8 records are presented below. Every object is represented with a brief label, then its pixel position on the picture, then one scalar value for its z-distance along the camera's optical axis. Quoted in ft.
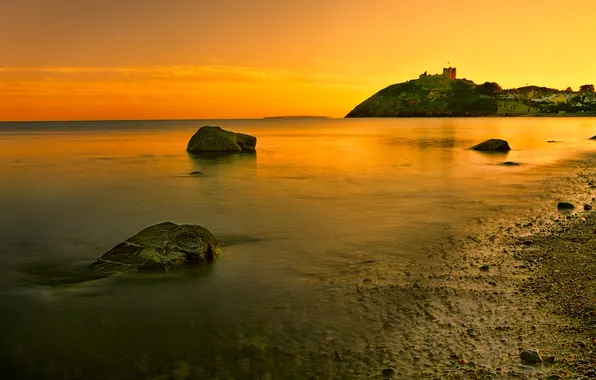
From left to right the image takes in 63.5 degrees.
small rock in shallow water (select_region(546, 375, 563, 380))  19.02
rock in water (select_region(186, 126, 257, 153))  145.79
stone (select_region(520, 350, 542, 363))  20.39
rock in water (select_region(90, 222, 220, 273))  35.65
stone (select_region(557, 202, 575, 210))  55.11
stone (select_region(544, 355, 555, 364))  20.33
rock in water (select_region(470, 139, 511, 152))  154.30
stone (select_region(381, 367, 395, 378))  19.97
